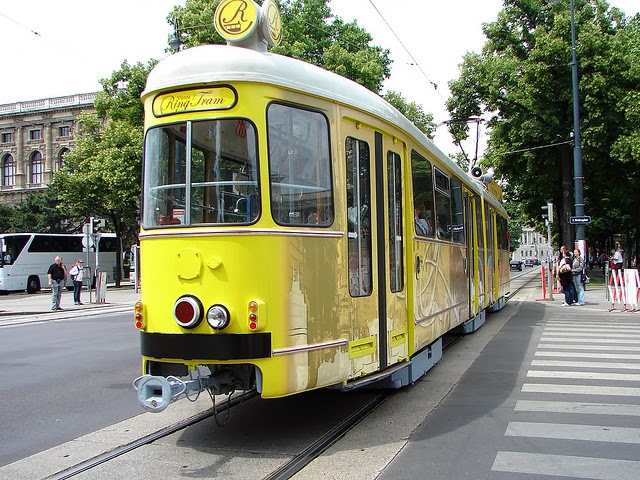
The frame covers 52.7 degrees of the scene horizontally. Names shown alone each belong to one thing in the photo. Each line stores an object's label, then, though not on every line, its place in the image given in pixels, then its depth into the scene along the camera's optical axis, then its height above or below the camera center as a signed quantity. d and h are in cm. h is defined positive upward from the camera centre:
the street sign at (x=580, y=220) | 2117 +121
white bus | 3616 +78
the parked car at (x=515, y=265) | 7373 -79
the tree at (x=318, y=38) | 2931 +1111
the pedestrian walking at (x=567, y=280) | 1852 -67
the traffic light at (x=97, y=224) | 2583 +176
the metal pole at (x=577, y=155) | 2181 +348
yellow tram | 498 +30
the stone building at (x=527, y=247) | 14748 +241
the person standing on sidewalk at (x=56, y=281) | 2117 -40
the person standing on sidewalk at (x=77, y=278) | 2320 -35
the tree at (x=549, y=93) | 2736 +739
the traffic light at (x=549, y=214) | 2269 +154
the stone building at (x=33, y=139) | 6800 +1393
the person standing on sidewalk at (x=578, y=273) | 1875 -49
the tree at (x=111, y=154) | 3122 +578
